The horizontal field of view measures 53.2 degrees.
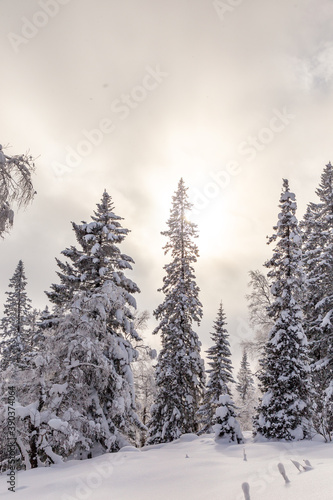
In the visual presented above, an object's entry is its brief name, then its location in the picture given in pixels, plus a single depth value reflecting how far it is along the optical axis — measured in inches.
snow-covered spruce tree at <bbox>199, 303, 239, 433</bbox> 1028.5
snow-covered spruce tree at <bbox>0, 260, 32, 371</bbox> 1110.4
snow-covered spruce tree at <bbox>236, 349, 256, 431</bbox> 1916.8
